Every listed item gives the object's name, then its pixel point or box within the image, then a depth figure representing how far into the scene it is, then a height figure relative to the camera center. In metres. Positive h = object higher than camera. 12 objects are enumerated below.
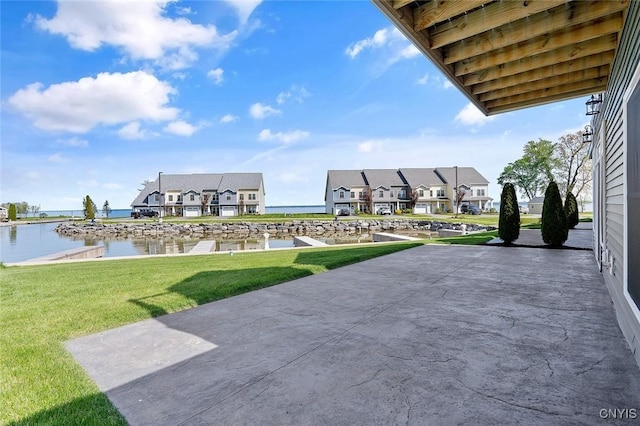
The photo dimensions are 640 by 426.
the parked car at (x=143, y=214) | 42.44 -0.41
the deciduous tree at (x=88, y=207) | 41.53 +0.66
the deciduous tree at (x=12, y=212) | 43.16 +0.21
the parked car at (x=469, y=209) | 41.28 -0.68
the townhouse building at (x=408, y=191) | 45.03 +2.10
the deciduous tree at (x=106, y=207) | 54.75 +0.73
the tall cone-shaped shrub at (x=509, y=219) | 9.60 -0.49
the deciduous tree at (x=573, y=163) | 30.73 +4.02
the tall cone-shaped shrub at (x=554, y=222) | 8.85 -0.56
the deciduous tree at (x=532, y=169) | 39.22 +4.63
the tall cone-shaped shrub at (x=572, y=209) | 15.61 -0.39
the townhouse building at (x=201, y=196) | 45.97 +1.99
